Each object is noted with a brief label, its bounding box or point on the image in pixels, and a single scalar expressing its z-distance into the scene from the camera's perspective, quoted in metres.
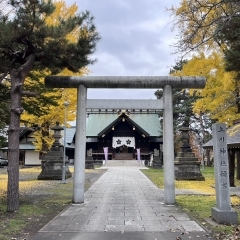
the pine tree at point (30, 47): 7.82
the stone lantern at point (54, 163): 18.14
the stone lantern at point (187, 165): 18.41
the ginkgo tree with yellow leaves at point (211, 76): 15.70
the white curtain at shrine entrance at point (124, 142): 39.47
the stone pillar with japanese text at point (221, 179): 6.66
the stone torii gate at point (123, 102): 9.38
